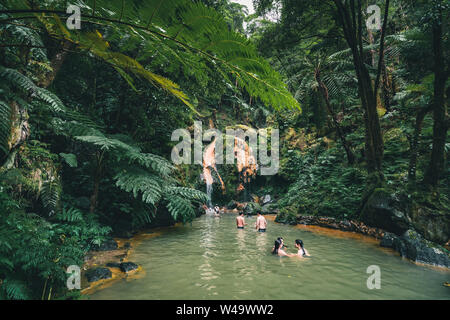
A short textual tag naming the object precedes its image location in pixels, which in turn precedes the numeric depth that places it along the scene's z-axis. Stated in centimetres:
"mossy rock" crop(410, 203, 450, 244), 566
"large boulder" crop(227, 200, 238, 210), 1513
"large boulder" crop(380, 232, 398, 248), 564
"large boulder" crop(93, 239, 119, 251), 478
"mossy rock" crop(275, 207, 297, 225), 938
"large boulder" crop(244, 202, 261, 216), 1291
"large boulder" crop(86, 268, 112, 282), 335
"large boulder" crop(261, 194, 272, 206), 1504
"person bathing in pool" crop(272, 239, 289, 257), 507
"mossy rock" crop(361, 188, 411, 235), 614
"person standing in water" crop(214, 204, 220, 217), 1166
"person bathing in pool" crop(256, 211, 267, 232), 787
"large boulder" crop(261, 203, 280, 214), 1289
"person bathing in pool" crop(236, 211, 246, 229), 842
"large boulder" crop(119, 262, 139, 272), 379
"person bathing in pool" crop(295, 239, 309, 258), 501
